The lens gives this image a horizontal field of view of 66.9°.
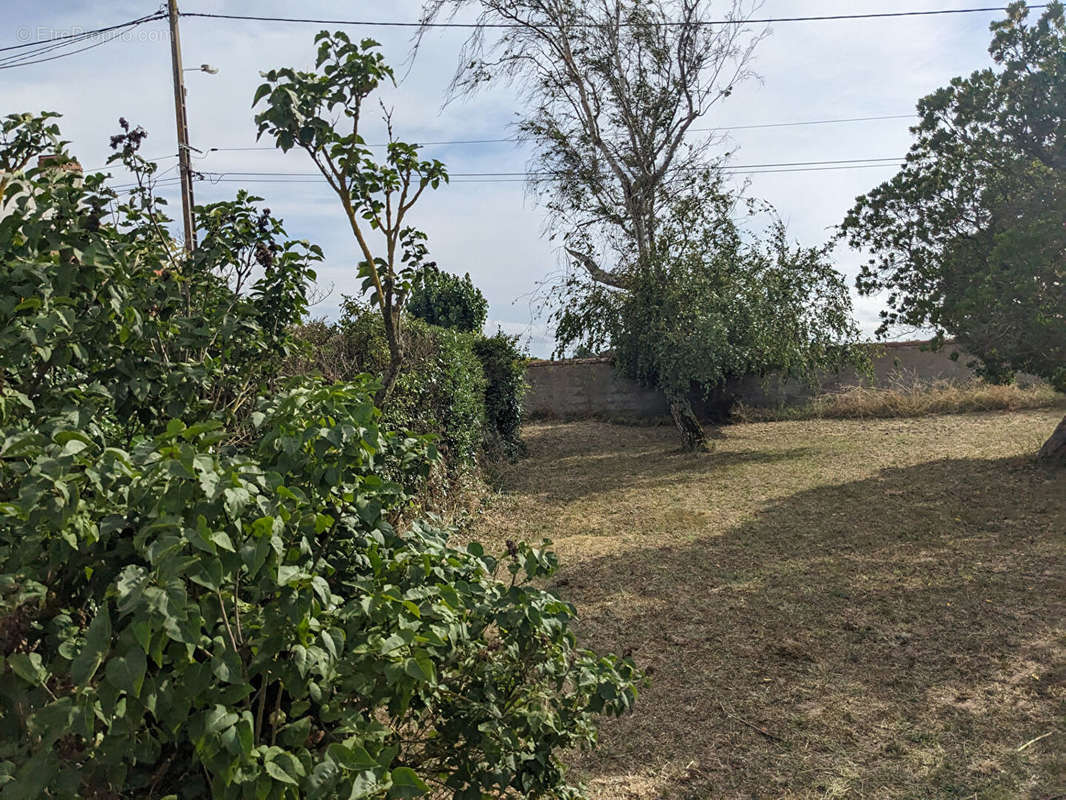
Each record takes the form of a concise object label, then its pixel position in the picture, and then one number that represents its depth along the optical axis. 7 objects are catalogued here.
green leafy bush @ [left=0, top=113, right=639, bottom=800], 1.61
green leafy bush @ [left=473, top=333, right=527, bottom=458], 12.02
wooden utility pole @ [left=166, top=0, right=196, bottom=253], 13.52
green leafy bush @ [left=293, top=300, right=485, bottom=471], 7.03
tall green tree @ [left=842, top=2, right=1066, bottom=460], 8.44
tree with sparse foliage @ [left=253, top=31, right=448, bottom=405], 3.04
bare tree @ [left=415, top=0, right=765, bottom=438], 15.22
